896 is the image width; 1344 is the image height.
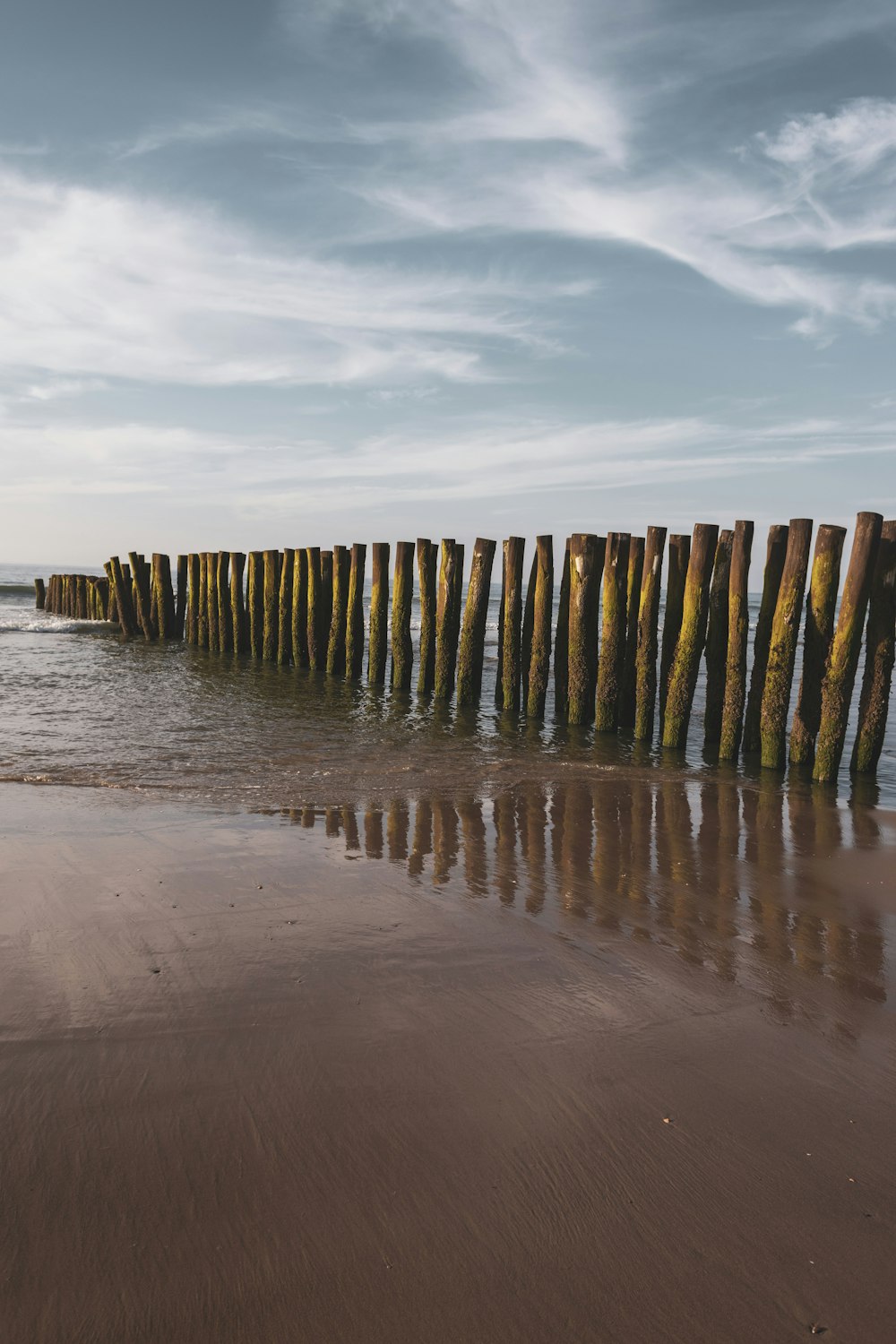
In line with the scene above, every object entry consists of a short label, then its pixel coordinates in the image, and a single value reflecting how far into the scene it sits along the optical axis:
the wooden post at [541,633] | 10.57
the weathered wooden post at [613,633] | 9.62
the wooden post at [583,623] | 9.88
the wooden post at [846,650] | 7.69
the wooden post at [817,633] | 7.91
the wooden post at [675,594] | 9.11
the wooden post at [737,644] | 8.54
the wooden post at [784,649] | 8.06
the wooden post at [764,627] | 8.28
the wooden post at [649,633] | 9.31
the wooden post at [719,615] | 8.73
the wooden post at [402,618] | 12.61
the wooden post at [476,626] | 11.22
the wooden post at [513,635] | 10.98
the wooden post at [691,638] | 8.74
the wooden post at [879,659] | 7.72
